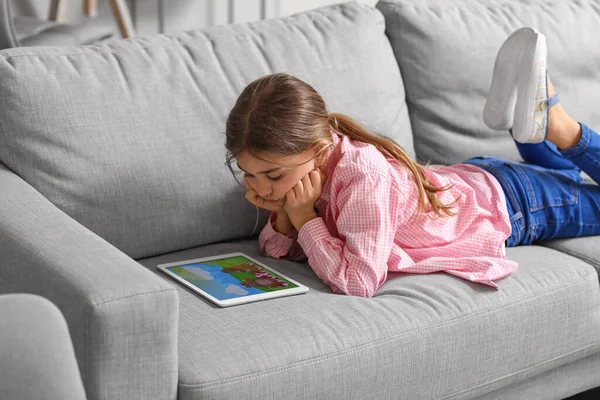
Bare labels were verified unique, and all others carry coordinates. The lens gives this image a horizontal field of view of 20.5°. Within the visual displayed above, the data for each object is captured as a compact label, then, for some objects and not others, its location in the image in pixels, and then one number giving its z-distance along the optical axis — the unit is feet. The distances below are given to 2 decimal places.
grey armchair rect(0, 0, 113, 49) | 11.54
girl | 9.36
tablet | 9.19
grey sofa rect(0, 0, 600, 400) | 8.40
